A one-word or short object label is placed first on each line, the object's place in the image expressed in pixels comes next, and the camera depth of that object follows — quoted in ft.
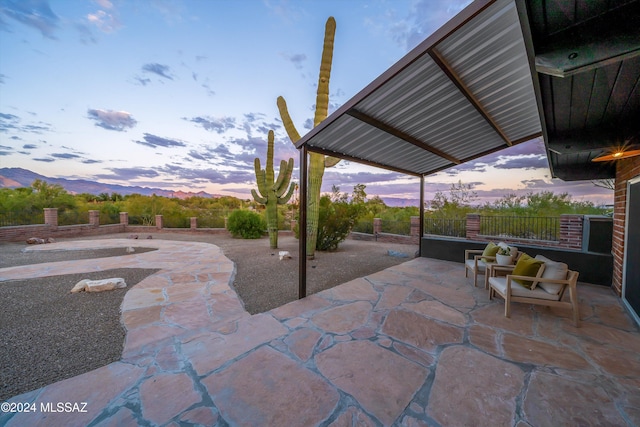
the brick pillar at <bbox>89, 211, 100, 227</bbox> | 38.50
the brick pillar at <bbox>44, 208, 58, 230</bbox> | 33.63
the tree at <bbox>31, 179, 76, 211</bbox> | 42.15
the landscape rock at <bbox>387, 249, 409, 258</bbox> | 22.41
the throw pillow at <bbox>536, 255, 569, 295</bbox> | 8.94
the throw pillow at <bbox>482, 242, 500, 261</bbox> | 13.97
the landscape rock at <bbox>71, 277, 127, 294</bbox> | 12.45
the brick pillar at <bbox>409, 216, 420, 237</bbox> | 28.36
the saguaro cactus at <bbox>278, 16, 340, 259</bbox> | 19.33
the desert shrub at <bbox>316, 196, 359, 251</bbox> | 25.43
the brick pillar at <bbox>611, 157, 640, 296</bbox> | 10.67
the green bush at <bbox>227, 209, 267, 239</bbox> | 36.40
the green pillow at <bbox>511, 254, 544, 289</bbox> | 9.64
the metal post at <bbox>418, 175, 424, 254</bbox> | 20.98
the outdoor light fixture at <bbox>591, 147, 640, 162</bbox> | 8.89
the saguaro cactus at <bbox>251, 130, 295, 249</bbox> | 26.45
